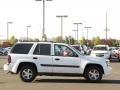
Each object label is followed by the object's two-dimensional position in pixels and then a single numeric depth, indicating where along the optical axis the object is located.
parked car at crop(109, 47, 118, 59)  49.55
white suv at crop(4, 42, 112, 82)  19.06
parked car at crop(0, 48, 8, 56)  78.25
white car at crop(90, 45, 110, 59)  42.75
